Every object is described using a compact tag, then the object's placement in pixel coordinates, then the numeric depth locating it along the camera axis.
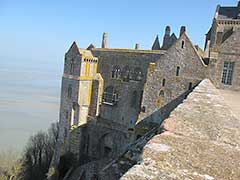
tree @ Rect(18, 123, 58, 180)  33.22
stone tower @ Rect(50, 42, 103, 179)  26.28
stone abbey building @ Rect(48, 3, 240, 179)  24.41
